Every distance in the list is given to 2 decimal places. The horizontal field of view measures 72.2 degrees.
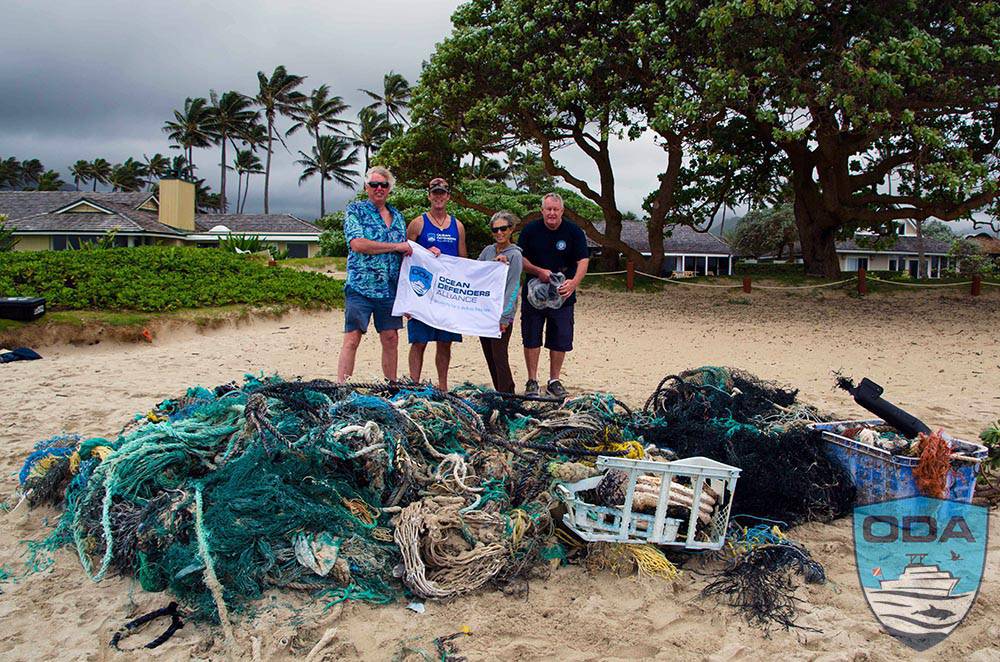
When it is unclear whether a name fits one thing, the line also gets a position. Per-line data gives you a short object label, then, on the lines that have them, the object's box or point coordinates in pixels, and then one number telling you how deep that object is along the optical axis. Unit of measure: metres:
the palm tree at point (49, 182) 65.81
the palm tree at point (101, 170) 74.69
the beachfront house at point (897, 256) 44.47
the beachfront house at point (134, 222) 32.53
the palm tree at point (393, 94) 49.22
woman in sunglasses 5.63
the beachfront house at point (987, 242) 42.28
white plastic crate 3.04
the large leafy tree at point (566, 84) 13.07
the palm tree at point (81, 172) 75.00
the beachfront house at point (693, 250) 39.72
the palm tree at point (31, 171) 82.25
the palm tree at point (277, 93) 51.81
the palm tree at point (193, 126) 55.59
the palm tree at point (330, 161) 53.16
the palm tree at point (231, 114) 54.91
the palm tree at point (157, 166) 72.94
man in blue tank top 5.59
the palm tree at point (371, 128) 49.09
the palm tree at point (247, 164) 58.88
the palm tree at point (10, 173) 77.62
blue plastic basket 3.43
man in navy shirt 5.76
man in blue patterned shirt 5.28
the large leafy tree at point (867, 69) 11.17
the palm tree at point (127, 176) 71.31
